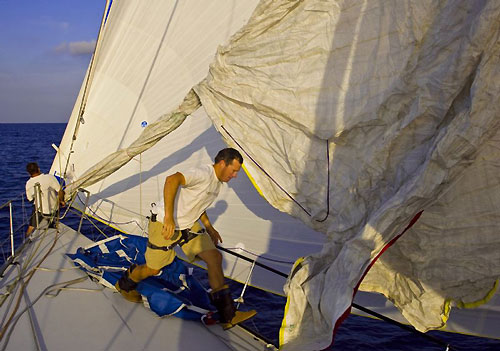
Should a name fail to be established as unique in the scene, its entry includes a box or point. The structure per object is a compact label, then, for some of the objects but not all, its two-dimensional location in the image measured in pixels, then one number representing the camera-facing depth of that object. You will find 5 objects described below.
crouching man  3.04
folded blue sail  3.32
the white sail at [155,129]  4.29
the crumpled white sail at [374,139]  2.10
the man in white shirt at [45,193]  5.44
